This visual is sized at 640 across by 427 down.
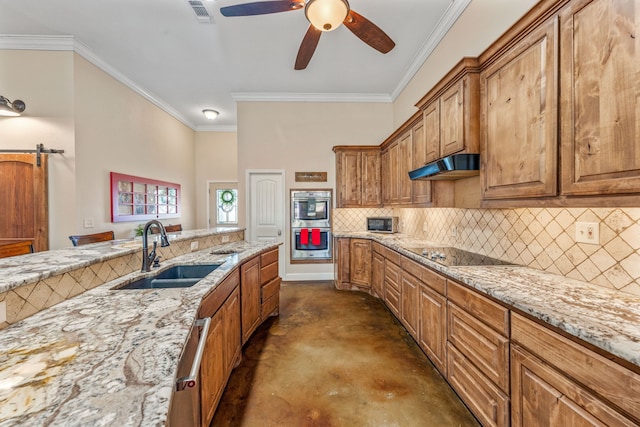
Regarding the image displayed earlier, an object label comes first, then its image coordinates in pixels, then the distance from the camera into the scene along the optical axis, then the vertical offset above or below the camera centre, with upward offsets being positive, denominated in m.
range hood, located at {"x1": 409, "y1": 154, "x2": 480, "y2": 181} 1.90 +0.34
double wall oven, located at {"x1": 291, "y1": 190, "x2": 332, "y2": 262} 4.58 -0.13
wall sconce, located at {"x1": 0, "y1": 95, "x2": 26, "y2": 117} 2.84 +1.21
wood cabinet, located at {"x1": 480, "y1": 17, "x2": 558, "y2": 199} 1.33 +0.54
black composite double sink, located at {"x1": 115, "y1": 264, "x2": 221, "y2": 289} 1.69 -0.48
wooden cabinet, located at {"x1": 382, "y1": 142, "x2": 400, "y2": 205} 3.58 +0.51
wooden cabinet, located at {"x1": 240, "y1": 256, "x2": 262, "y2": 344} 2.26 -0.81
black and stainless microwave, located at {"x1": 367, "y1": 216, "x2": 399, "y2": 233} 4.12 -0.22
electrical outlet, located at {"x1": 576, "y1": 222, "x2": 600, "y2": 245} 1.38 -0.13
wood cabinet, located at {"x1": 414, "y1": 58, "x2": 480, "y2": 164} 1.90 +0.80
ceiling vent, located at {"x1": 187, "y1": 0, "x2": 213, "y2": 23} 2.61 +2.14
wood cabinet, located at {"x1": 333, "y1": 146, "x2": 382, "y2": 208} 4.31 +0.58
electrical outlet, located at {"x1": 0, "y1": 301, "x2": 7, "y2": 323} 0.97 -0.38
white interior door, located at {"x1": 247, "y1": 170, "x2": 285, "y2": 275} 4.66 +0.07
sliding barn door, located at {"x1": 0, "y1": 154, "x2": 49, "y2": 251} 3.11 +0.16
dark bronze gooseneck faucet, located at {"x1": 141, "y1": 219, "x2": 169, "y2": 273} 1.73 -0.29
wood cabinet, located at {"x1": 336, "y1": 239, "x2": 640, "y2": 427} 0.88 -0.72
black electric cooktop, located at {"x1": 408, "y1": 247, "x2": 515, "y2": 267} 1.95 -0.40
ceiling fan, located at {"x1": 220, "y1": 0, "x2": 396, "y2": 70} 1.80 +1.52
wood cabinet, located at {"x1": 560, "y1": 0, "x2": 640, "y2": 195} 1.00 +0.48
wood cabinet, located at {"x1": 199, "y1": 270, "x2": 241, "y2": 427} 1.39 -0.85
